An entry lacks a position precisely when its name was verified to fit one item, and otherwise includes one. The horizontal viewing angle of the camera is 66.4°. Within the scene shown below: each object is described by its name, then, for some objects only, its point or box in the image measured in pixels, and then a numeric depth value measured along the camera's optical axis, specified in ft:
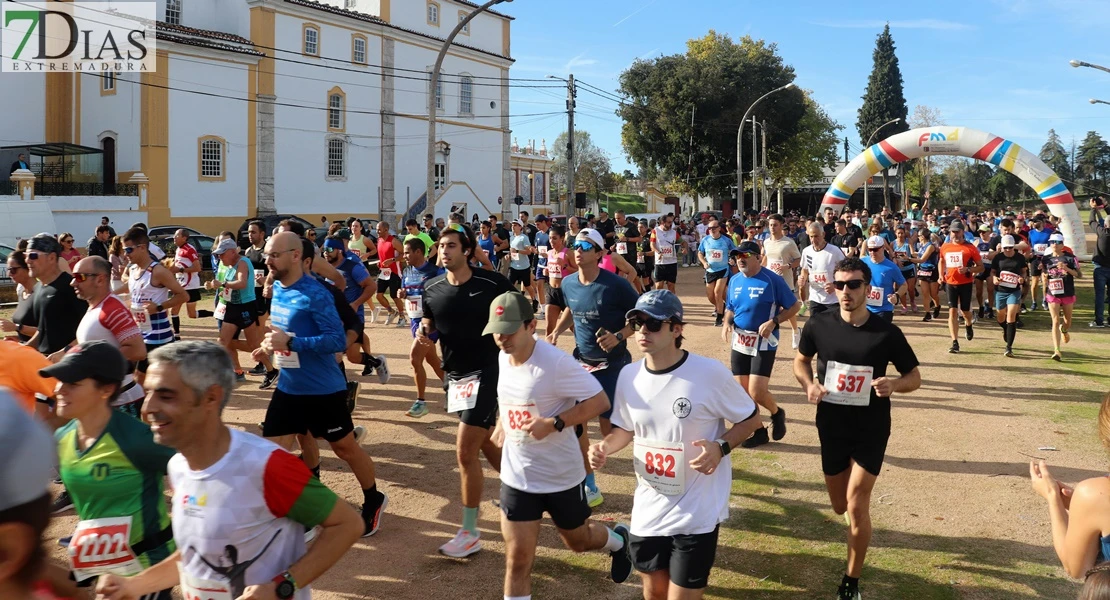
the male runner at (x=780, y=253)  42.09
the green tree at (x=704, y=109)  173.78
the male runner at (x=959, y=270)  44.04
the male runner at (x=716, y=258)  50.96
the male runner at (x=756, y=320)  26.68
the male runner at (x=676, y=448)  12.79
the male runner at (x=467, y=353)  18.78
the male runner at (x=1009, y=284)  43.80
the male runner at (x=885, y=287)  34.53
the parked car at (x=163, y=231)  86.94
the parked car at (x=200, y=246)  78.89
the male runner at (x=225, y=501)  8.93
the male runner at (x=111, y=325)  18.29
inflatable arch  80.89
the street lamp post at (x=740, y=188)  129.39
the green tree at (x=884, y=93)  280.10
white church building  119.85
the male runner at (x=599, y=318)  22.38
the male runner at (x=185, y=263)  40.24
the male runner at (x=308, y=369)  19.02
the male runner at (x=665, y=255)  56.39
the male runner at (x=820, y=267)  36.24
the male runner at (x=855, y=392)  16.31
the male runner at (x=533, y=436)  14.76
